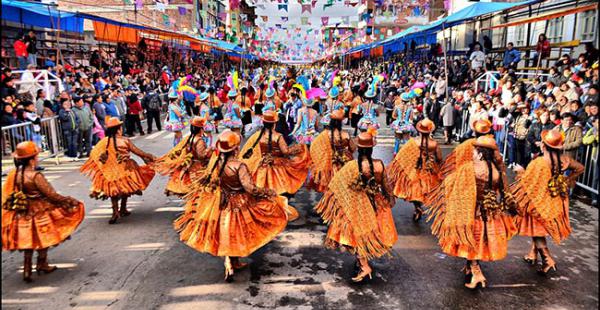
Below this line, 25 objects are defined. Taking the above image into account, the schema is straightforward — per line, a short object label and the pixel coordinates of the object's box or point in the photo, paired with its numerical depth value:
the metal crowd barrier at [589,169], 7.80
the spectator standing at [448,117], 13.05
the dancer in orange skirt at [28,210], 4.83
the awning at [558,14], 10.07
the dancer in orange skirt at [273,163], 6.78
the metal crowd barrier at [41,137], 9.45
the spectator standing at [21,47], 11.68
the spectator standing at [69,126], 10.73
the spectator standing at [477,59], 16.56
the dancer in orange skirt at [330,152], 6.92
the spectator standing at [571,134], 7.89
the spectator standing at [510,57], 14.97
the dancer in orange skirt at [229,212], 4.81
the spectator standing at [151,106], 15.48
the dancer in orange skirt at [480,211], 4.60
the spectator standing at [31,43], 12.92
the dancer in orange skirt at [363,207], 4.75
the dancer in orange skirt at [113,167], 6.62
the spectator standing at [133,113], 14.36
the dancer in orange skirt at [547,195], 5.00
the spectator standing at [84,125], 11.00
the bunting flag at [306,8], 33.18
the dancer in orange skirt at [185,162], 6.87
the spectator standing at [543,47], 12.71
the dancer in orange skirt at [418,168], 6.68
